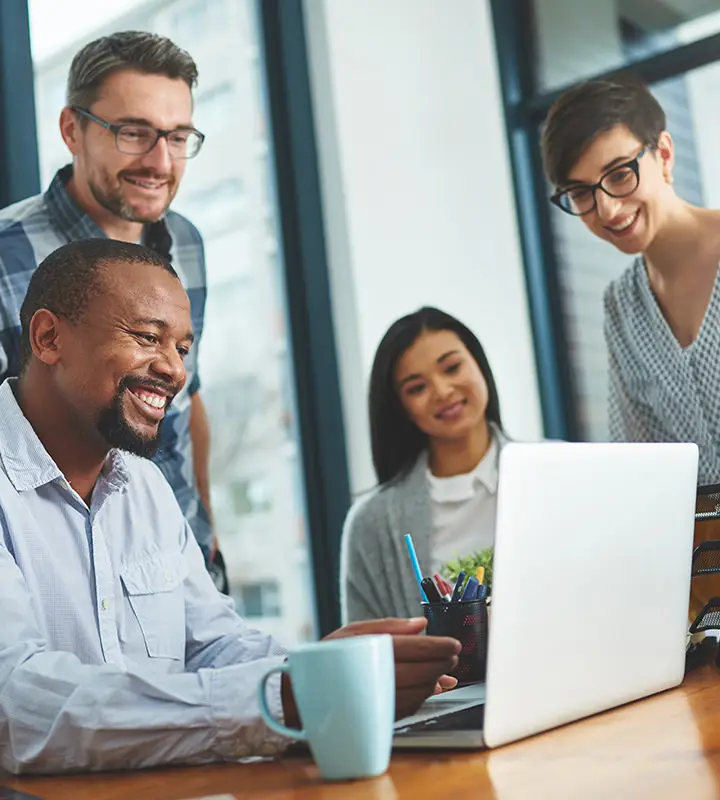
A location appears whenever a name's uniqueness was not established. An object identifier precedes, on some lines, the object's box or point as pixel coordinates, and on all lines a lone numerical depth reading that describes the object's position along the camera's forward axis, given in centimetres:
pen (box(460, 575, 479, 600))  131
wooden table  80
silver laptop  93
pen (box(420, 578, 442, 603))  131
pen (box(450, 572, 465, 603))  133
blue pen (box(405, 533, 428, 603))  136
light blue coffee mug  86
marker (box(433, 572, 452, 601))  138
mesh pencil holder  129
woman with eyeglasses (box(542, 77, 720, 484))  211
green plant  165
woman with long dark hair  221
